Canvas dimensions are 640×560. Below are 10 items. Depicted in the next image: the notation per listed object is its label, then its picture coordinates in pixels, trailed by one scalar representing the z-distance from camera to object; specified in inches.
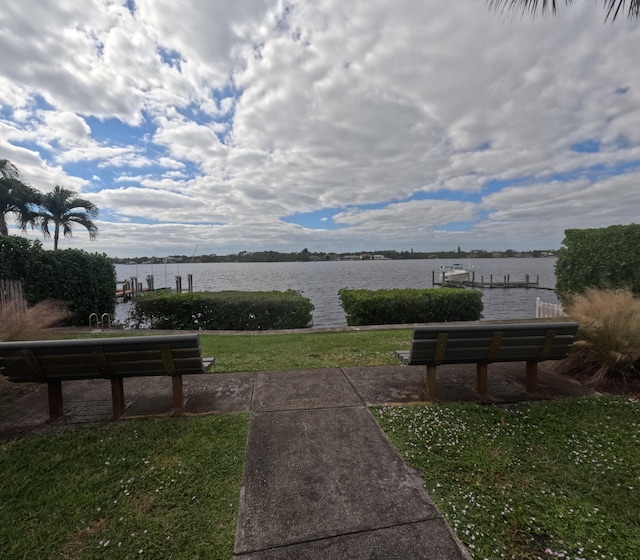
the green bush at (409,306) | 415.2
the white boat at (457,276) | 1884.8
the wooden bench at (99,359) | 124.4
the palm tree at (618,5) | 125.6
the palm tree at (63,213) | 828.6
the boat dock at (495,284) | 1620.3
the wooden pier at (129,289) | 1195.9
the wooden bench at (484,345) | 139.1
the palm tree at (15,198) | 730.8
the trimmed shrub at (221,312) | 405.4
